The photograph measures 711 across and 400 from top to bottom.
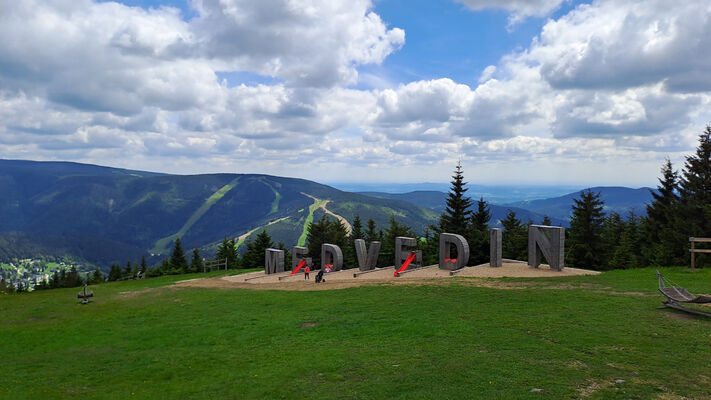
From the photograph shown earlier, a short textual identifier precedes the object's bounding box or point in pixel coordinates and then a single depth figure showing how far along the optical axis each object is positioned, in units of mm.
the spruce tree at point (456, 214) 51781
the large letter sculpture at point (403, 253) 35906
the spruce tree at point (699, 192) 30141
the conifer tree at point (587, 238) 43344
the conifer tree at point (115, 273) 79312
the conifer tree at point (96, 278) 67750
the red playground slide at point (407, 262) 35144
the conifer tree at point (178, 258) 72750
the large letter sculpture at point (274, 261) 42312
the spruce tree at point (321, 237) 58819
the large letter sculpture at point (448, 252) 31641
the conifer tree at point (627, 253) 36106
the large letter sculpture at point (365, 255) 37219
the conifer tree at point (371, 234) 65500
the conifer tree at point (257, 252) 59969
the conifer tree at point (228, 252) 71850
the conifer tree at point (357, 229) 69206
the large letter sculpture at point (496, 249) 31062
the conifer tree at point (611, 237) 43953
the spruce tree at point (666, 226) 29344
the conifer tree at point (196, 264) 55625
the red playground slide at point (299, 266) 40934
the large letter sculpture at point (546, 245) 27469
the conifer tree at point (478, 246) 44562
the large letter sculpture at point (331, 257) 38625
